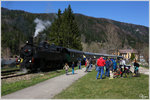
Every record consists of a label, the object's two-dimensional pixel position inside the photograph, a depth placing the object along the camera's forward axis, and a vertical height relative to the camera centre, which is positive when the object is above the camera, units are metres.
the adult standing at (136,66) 10.69 -1.43
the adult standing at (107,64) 10.66 -1.27
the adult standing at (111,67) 10.03 -1.51
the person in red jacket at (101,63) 9.85 -1.10
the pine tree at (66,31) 35.11 +4.34
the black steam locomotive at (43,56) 14.28 -0.94
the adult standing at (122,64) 10.67 -1.29
